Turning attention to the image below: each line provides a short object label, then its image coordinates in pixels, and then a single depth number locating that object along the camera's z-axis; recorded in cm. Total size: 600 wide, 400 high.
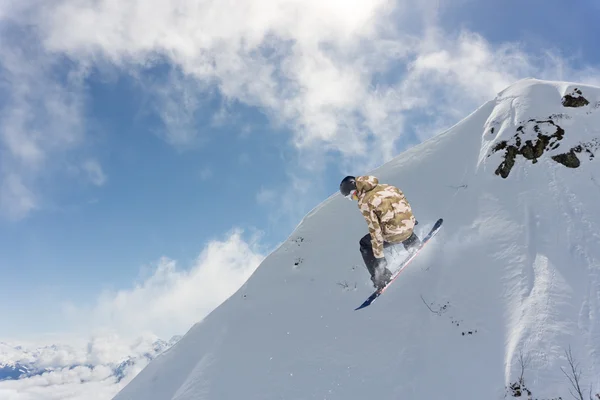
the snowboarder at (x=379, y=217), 938
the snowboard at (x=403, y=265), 1053
